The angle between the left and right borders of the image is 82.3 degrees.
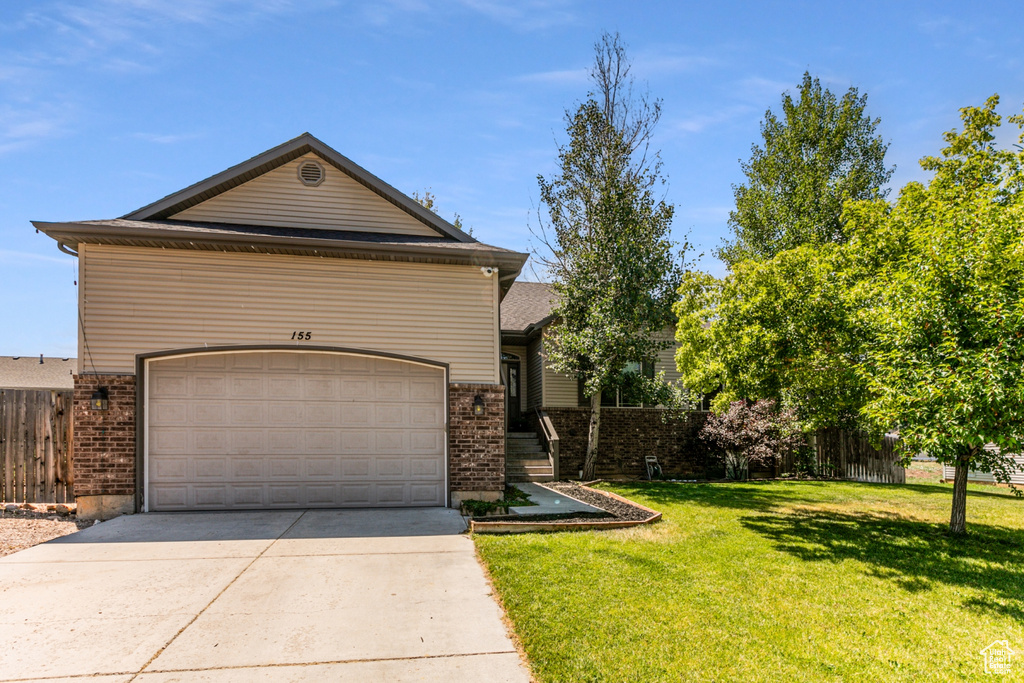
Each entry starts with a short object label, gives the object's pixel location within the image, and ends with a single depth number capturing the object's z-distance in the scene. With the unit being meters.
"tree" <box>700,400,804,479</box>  15.75
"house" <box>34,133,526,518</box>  9.33
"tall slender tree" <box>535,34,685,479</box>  14.60
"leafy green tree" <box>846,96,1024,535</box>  6.73
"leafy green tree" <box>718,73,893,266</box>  22.14
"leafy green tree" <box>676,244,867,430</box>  8.94
